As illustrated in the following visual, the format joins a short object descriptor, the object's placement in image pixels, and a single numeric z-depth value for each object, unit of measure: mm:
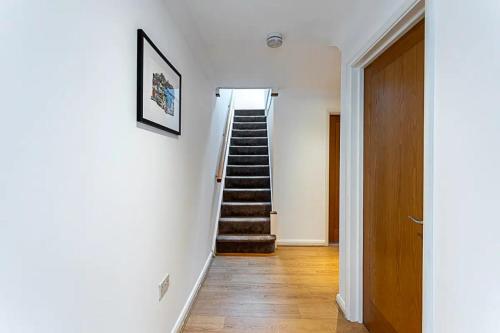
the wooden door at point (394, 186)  1426
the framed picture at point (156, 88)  1281
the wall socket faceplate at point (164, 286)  1605
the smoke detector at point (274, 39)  2264
